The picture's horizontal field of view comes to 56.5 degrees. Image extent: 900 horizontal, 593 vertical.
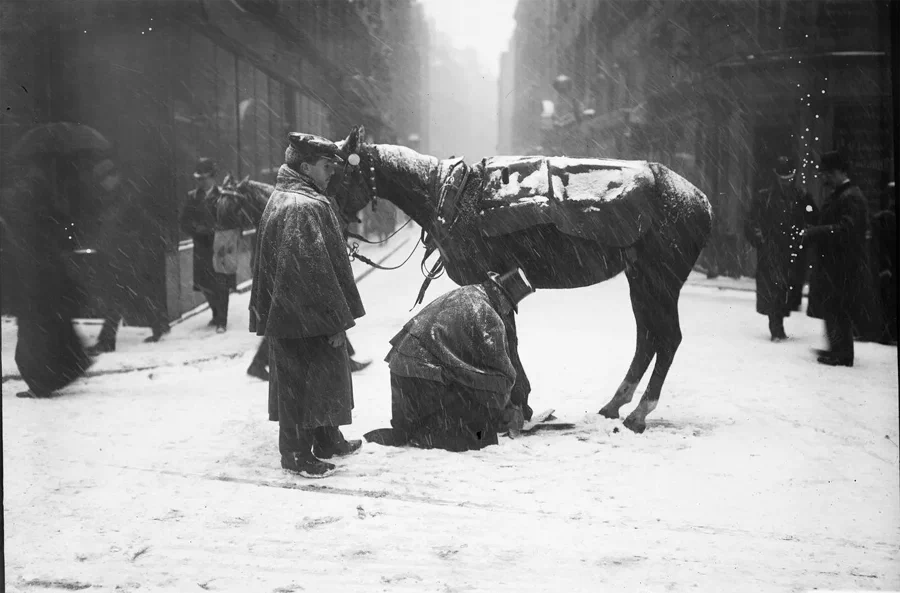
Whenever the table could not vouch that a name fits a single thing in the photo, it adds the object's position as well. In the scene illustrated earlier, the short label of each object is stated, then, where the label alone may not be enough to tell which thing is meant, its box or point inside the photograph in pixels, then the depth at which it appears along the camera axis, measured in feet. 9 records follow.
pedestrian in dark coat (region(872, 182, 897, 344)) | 18.58
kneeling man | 16.22
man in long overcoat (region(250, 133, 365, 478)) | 14.52
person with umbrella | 17.01
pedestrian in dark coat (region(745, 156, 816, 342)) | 22.57
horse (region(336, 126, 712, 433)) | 16.87
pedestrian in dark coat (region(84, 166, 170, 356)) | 25.49
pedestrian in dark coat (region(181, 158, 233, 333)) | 27.32
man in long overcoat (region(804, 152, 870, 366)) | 17.62
